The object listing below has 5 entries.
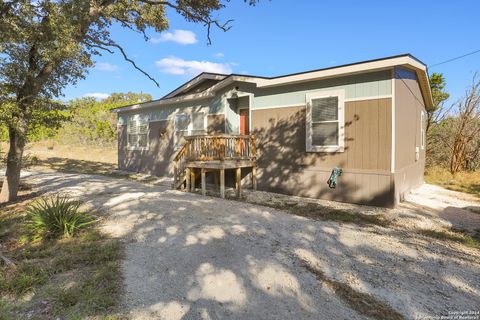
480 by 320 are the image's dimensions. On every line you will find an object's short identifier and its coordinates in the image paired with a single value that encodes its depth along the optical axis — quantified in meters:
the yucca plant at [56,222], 4.56
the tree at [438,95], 14.10
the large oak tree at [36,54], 5.86
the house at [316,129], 6.62
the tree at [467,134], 12.13
